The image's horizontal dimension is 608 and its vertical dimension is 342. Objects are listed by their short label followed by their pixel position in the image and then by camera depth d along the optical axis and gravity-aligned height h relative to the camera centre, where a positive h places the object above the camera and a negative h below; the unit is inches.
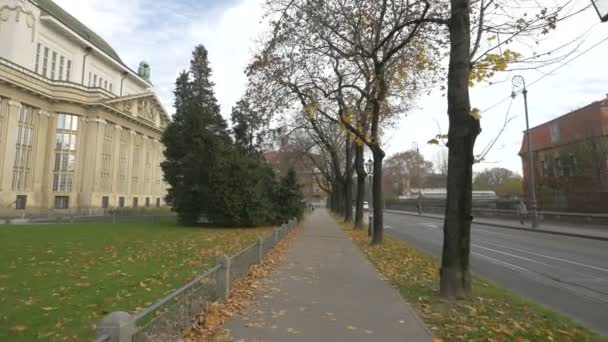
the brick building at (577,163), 1215.7 +153.8
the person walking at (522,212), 1163.6 -15.6
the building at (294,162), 1688.6 +196.5
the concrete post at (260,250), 439.8 -52.4
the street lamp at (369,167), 1027.3 +98.9
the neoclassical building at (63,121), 1664.6 +391.6
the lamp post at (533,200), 1032.2 +17.5
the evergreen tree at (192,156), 1120.2 +139.8
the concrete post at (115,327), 127.4 -39.6
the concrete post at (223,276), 277.0 -50.1
